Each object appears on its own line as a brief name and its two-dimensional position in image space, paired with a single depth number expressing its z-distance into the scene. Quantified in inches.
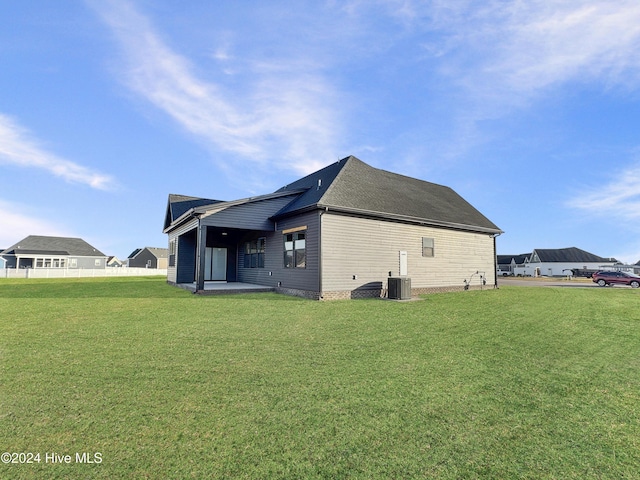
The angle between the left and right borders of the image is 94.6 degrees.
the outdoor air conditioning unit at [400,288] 475.8
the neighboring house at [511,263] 2760.8
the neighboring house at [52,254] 1569.9
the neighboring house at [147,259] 2320.4
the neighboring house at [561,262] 2304.4
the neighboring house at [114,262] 2288.6
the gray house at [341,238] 477.1
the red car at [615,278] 996.5
